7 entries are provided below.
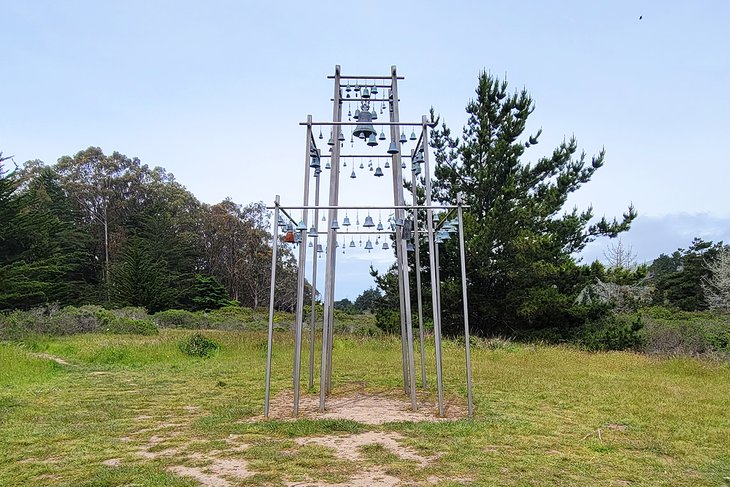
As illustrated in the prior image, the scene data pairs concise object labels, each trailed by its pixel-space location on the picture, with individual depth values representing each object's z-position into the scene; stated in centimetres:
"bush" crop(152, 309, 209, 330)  2120
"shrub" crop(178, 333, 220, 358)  1146
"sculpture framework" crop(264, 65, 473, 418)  559
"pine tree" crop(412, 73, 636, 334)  1559
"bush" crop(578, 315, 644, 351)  1484
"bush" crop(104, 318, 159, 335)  1612
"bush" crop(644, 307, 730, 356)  1340
